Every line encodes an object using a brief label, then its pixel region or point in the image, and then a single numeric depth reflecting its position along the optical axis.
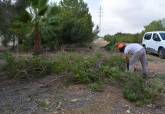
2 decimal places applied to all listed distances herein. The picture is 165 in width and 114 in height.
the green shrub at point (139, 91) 3.48
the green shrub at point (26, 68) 4.12
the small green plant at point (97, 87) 3.64
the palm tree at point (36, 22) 9.60
